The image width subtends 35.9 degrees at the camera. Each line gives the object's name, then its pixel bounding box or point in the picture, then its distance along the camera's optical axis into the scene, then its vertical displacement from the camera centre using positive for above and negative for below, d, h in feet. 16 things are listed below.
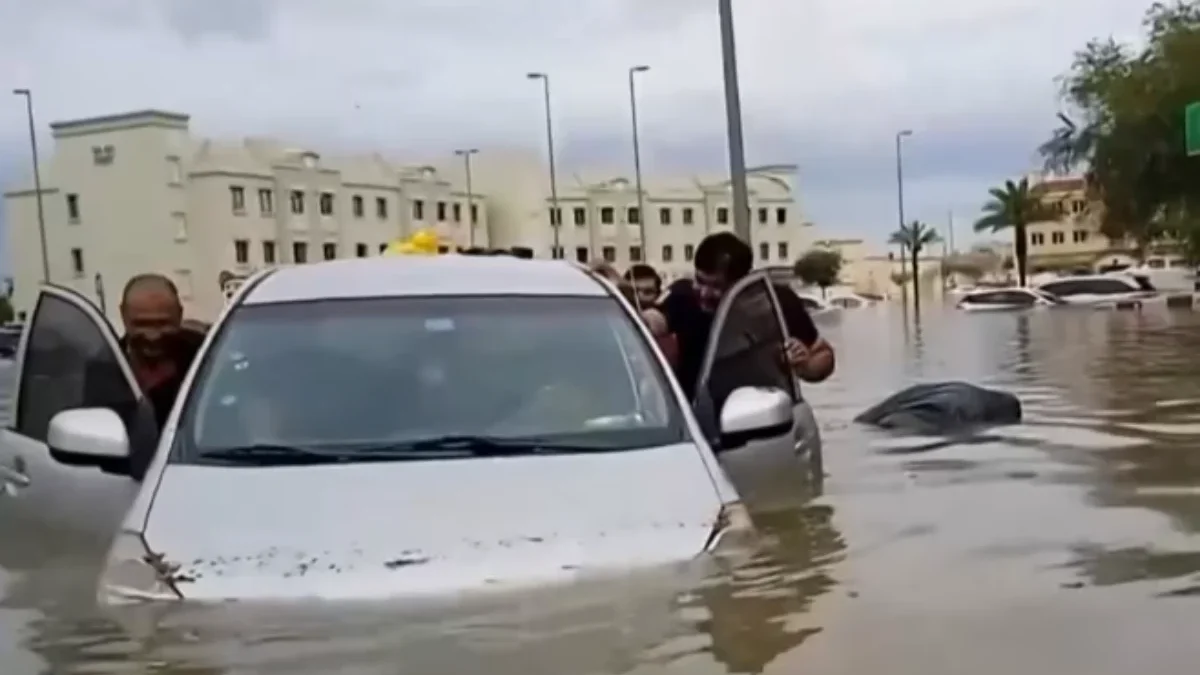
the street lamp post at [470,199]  264.72 +6.38
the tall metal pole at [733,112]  54.44 +3.33
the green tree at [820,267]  305.84 -8.03
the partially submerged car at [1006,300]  204.44 -10.39
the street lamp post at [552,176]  199.35 +7.66
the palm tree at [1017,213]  290.37 -1.06
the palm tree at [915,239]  260.21 -4.59
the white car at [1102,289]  197.06 -9.91
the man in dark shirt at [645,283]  32.30 -0.92
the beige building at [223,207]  223.30 +6.30
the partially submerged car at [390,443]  15.31 -1.86
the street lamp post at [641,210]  199.09 +3.11
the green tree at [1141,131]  119.24 +4.60
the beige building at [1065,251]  373.36 -10.51
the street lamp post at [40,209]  195.80 +7.51
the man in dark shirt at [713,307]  26.91 -1.15
